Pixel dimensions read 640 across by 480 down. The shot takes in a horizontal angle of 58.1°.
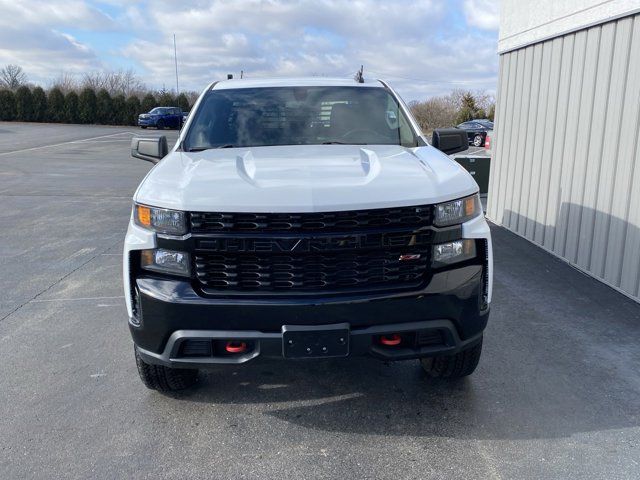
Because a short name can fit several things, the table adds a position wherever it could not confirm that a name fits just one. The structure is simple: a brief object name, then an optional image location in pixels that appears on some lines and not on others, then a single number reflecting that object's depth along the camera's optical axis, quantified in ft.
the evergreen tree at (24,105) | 154.61
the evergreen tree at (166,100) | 166.81
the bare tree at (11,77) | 232.04
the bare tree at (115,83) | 207.41
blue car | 138.10
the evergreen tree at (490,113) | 155.62
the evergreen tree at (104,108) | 157.28
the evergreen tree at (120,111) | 158.51
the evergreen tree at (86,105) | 156.04
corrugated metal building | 18.63
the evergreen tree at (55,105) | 155.22
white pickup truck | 9.50
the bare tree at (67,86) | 164.51
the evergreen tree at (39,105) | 155.22
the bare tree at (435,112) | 147.64
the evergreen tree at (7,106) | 154.40
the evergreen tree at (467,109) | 149.59
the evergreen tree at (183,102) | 170.81
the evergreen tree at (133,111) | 158.81
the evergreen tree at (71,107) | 155.53
